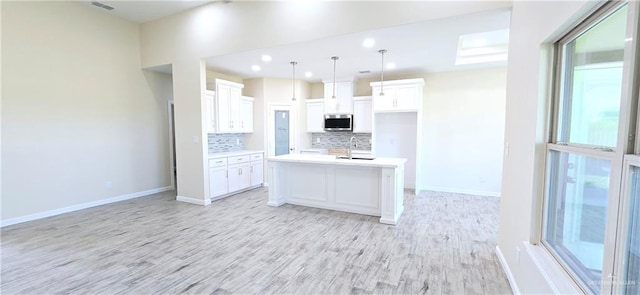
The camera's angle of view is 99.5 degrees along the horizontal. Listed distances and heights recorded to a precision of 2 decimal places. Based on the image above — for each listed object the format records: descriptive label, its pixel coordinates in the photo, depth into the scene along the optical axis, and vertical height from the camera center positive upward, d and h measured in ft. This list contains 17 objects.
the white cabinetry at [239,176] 17.98 -3.21
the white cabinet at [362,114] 20.41 +1.24
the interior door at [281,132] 21.88 -0.15
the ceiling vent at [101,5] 14.47 +6.73
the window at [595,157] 3.36 -0.41
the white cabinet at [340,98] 20.89 +2.56
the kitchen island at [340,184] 12.76 -2.83
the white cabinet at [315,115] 22.12 +1.28
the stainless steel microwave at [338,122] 20.98 +0.68
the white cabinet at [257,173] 20.01 -3.24
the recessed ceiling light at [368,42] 12.55 +4.20
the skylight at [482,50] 15.06 +5.03
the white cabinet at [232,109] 18.31 +1.50
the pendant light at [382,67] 14.06 +4.19
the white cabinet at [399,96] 18.03 +2.40
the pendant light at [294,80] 19.17 +4.05
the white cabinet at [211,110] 17.71 +1.30
